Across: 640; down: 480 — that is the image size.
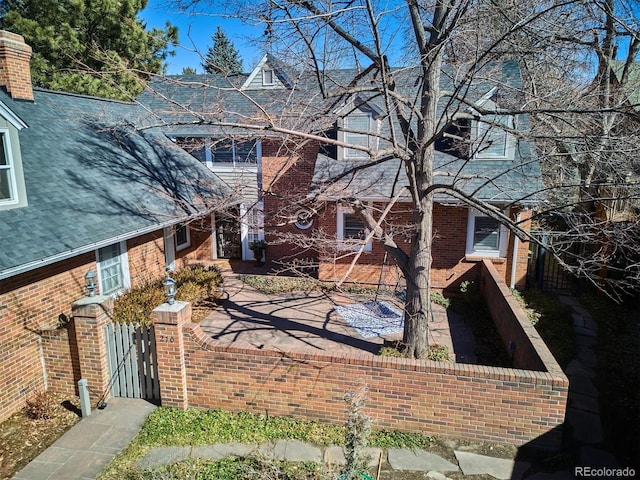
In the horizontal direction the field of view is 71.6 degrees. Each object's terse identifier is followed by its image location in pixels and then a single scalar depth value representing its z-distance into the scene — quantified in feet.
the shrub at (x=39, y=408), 23.02
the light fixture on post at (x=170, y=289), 22.07
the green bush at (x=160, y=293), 29.35
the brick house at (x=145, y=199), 24.97
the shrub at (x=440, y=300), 40.96
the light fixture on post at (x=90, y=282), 23.29
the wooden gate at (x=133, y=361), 23.71
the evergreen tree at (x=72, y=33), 69.51
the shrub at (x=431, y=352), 27.94
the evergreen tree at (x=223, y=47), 116.26
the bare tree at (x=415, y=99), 22.03
